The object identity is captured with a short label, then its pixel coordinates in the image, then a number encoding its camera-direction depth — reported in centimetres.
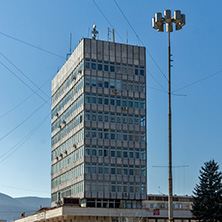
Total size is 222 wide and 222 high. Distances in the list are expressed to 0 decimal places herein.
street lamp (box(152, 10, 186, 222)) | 2956
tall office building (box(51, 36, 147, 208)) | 7475
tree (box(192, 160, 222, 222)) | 6819
